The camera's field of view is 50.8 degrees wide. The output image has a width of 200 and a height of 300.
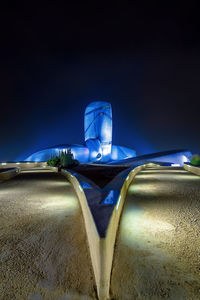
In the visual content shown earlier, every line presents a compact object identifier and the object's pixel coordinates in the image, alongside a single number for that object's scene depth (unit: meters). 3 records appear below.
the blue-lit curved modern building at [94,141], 32.91
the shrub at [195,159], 14.05
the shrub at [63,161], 15.95
